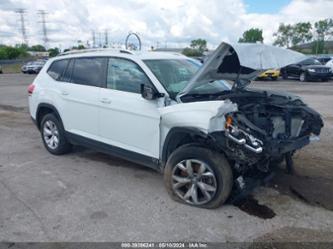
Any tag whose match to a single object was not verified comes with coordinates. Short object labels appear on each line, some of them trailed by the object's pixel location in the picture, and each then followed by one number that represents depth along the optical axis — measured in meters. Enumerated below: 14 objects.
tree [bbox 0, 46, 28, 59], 74.31
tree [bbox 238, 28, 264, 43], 82.62
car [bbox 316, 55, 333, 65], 26.00
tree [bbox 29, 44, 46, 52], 111.06
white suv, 3.51
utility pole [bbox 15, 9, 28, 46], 98.81
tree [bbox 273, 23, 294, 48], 90.69
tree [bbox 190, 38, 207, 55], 98.51
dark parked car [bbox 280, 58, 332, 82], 20.78
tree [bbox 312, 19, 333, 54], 91.94
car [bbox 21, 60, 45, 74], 36.59
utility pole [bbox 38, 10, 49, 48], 95.38
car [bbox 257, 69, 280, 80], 22.19
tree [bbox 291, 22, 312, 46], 91.06
